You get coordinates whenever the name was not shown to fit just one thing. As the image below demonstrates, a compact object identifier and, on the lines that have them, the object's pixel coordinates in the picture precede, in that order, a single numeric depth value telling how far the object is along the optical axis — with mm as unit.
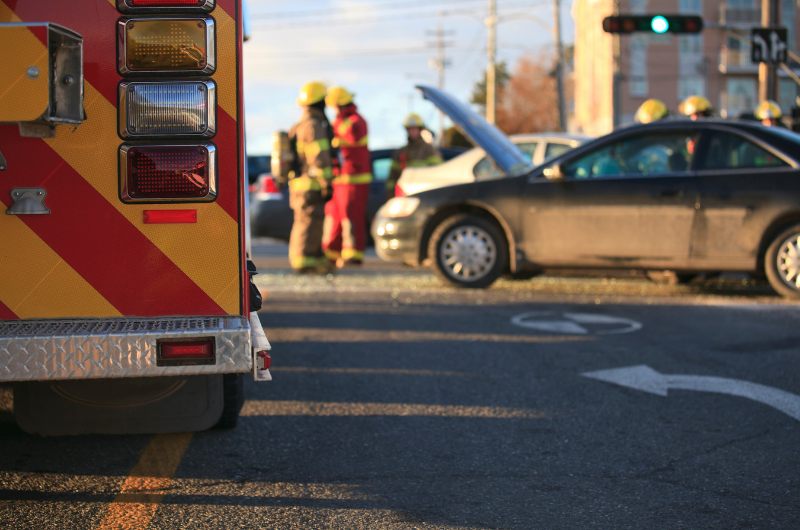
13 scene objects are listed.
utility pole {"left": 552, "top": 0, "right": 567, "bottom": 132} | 33000
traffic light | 17000
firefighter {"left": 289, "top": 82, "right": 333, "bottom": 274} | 9906
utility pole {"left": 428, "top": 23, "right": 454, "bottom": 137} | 72500
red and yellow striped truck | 3125
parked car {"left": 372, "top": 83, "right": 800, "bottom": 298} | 7844
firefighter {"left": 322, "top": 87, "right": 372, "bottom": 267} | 10711
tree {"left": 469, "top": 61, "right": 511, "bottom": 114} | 89406
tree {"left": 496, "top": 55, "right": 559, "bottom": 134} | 71062
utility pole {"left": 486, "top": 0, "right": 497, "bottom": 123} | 44531
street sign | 17516
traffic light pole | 18406
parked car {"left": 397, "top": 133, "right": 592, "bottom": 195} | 10141
